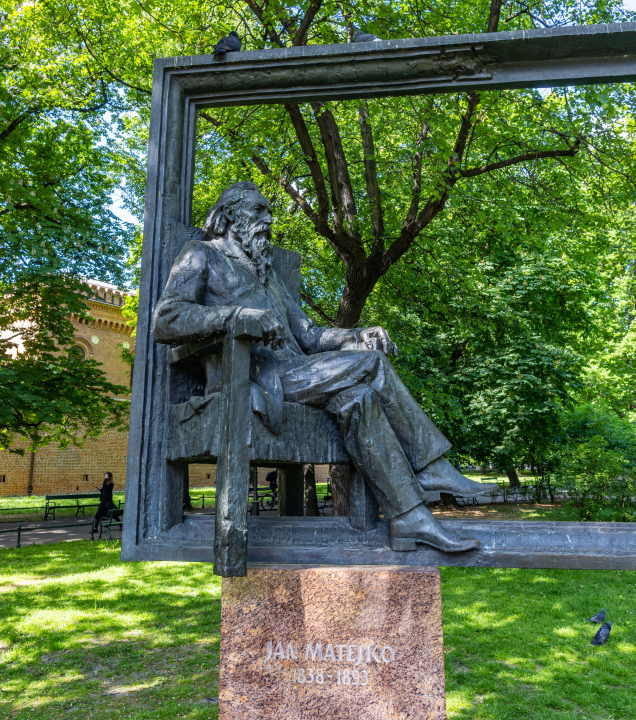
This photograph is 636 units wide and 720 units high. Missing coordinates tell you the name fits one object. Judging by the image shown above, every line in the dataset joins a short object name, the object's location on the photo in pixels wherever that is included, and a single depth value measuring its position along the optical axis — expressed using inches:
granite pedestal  88.3
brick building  922.1
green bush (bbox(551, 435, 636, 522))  411.2
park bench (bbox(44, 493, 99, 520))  650.8
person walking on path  544.7
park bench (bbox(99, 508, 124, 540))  494.8
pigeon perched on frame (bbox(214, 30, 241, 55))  112.0
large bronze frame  94.4
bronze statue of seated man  92.7
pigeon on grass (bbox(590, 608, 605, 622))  256.7
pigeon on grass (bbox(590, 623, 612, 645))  234.1
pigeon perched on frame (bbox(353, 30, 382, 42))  110.4
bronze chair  85.5
